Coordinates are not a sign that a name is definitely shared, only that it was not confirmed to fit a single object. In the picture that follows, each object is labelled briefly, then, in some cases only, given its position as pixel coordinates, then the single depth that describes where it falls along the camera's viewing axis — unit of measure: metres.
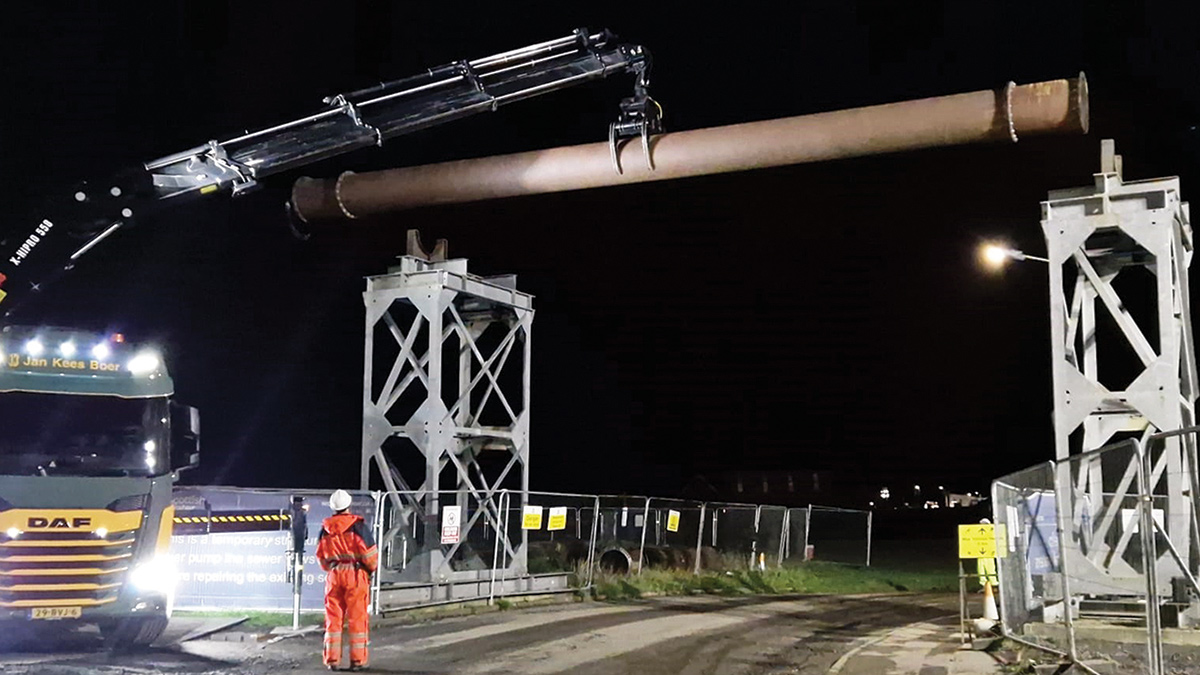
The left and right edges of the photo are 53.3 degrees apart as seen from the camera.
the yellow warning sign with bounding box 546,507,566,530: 20.19
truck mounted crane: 12.13
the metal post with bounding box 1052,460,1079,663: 10.53
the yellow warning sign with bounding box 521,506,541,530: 19.08
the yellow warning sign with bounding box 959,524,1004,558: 13.32
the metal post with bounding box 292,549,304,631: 14.45
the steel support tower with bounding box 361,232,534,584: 17.77
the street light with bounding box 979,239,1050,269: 16.53
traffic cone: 15.91
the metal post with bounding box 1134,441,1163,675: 8.65
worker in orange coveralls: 11.22
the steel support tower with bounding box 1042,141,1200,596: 12.41
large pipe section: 13.29
